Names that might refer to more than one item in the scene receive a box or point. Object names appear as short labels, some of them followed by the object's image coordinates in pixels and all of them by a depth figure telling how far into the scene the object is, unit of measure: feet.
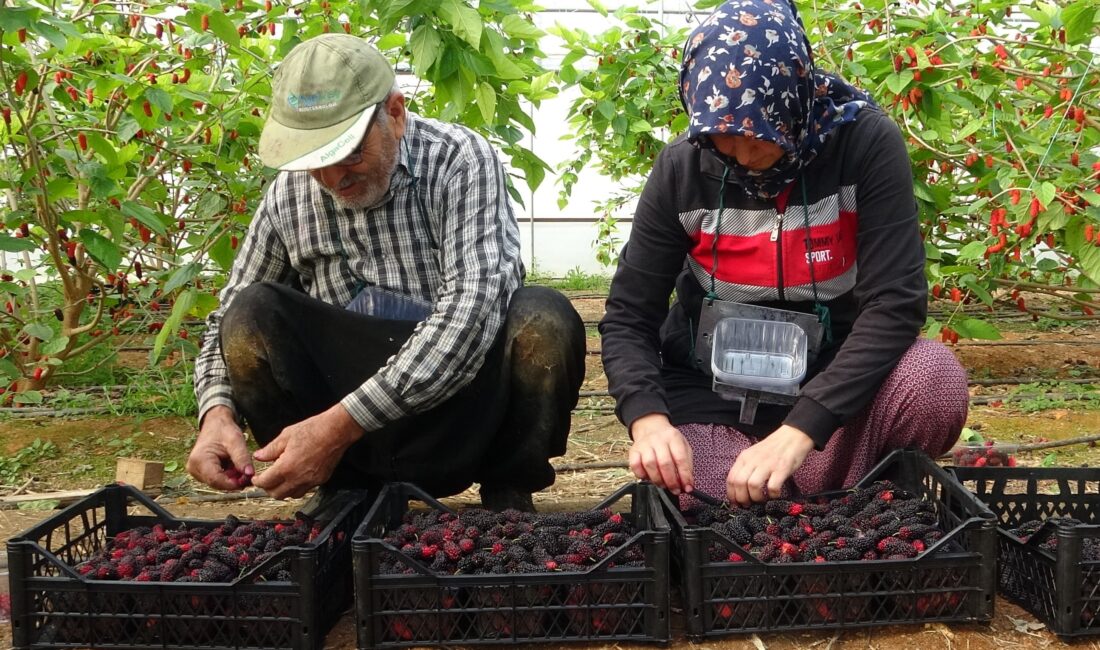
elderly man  6.49
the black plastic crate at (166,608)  5.35
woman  5.92
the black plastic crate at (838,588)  5.35
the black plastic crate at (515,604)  5.32
